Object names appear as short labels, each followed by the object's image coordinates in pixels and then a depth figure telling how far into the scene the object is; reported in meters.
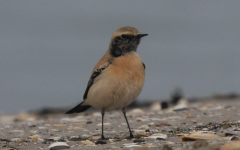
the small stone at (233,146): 7.74
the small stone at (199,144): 8.68
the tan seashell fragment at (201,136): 10.62
